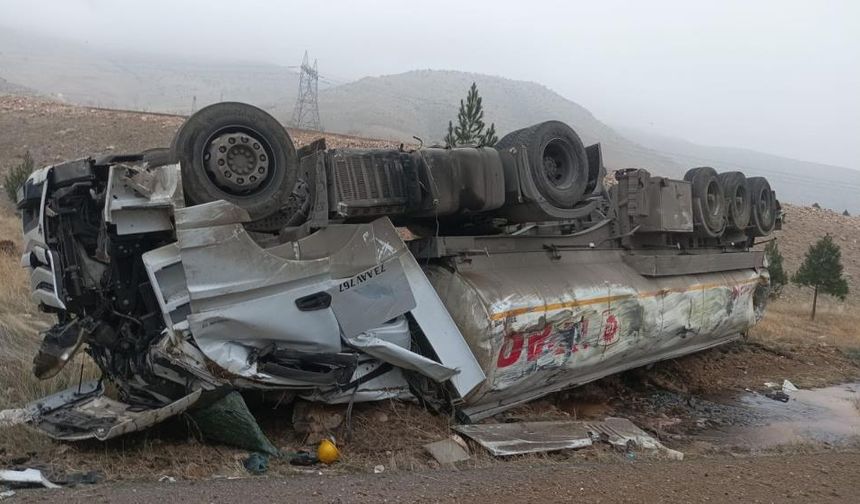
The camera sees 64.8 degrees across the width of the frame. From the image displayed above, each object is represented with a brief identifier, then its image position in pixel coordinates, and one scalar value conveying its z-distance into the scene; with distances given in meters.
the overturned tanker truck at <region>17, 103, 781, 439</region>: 4.29
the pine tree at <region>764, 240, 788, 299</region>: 18.20
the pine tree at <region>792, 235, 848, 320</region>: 17.89
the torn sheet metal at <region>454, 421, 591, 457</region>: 5.04
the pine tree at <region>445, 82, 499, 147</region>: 16.12
